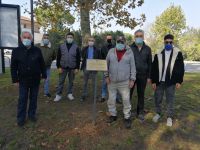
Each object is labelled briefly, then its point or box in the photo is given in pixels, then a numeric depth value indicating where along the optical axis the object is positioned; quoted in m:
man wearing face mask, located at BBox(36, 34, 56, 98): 4.30
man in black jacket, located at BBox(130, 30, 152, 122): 3.43
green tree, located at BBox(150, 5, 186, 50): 21.23
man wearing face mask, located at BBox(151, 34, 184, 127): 3.39
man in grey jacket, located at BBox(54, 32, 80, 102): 4.13
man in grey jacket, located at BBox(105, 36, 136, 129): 3.30
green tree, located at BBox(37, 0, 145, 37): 5.95
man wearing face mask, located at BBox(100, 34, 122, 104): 4.19
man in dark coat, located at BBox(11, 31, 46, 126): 3.33
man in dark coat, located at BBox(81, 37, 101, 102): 4.21
